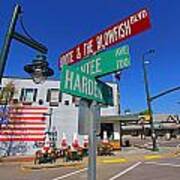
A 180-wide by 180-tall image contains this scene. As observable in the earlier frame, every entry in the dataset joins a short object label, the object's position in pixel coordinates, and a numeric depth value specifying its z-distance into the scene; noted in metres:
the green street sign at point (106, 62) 2.30
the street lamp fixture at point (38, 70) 3.04
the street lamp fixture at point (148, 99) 13.86
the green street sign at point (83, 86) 2.13
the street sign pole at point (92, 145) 2.09
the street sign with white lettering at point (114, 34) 2.31
